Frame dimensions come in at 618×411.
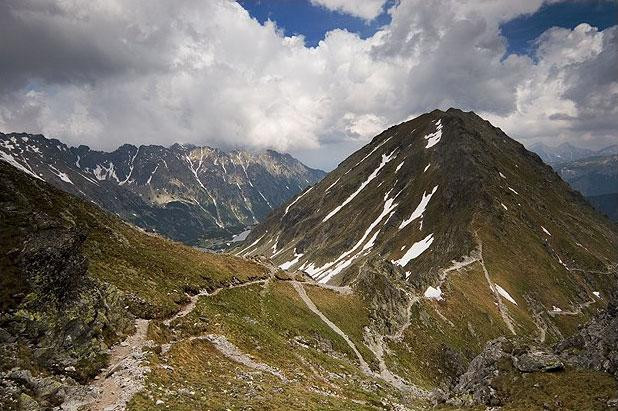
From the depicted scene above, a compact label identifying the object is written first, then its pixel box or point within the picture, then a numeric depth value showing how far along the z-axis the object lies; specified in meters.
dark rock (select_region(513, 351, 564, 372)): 45.31
